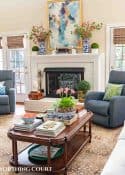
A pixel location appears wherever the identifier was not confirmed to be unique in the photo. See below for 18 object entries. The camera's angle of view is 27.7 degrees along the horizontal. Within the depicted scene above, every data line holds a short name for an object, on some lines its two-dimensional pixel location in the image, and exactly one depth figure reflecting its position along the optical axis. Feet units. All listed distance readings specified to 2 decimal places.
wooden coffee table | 9.42
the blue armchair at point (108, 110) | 14.94
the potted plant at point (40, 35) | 21.44
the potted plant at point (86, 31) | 20.11
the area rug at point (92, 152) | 10.16
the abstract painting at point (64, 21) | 20.65
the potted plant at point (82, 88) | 19.70
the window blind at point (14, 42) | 23.07
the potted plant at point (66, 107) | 11.25
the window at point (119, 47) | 19.88
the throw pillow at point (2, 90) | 19.14
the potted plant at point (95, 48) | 19.94
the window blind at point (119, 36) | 19.83
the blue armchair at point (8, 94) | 18.67
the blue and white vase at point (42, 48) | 21.61
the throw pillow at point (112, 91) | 16.25
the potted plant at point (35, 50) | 21.76
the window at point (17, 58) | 23.22
